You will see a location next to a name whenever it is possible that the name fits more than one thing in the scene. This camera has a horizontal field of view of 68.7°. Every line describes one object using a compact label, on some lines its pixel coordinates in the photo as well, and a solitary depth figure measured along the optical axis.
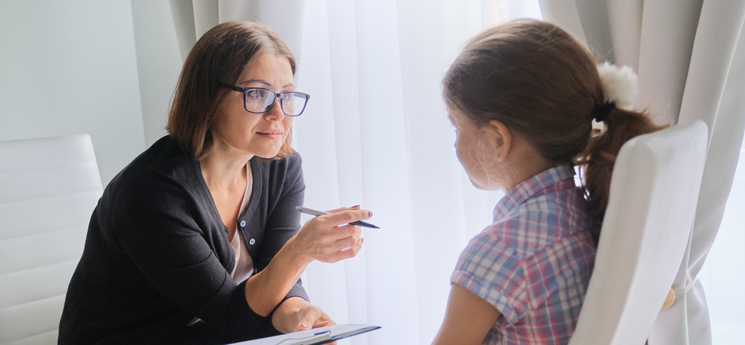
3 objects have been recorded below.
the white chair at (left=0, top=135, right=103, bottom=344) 1.38
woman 1.14
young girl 0.74
